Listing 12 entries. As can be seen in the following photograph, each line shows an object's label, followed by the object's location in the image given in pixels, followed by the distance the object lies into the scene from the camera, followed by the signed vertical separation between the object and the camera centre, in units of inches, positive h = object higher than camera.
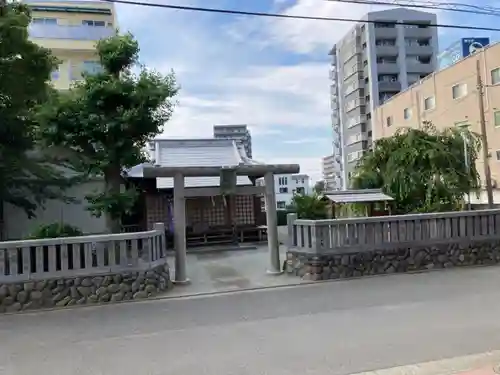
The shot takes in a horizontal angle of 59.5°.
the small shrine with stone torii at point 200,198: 602.5 +26.3
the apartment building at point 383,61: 2048.5 +666.7
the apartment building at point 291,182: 2192.3 +130.0
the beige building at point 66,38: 995.3 +408.0
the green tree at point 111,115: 386.3 +88.5
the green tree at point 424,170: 527.5 +37.7
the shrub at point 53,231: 335.1 -11.9
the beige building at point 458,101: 1023.0 +278.0
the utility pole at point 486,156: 687.7 +69.5
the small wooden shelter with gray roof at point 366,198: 512.4 +5.1
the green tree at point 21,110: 322.7 +92.4
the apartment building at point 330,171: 2624.0 +241.4
